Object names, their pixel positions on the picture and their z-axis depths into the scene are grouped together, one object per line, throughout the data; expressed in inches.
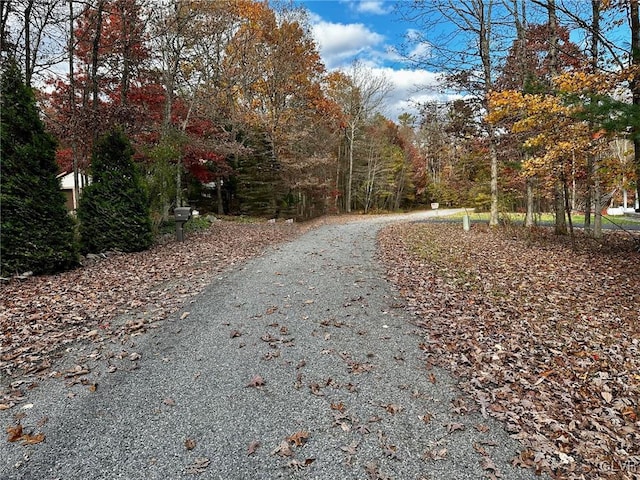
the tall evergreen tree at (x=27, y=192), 235.5
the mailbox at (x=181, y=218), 378.9
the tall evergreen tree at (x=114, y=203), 314.0
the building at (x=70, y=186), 897.5
